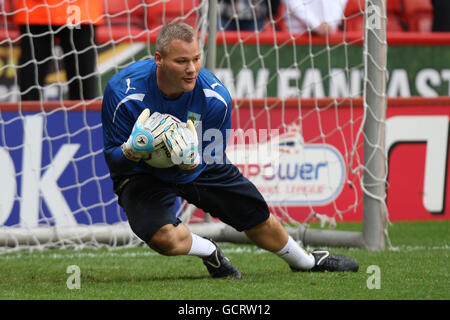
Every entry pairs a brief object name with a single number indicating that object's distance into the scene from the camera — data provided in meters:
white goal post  11.11
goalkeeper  7.87
